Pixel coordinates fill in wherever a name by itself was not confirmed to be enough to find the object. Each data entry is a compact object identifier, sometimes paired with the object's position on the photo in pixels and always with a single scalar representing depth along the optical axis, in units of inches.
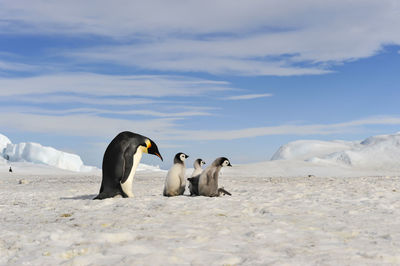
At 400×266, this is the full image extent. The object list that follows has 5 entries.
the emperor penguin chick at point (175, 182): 367.2
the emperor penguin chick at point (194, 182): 370.3
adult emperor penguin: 350.6
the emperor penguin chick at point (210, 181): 355.6
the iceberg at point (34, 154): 2273.6
